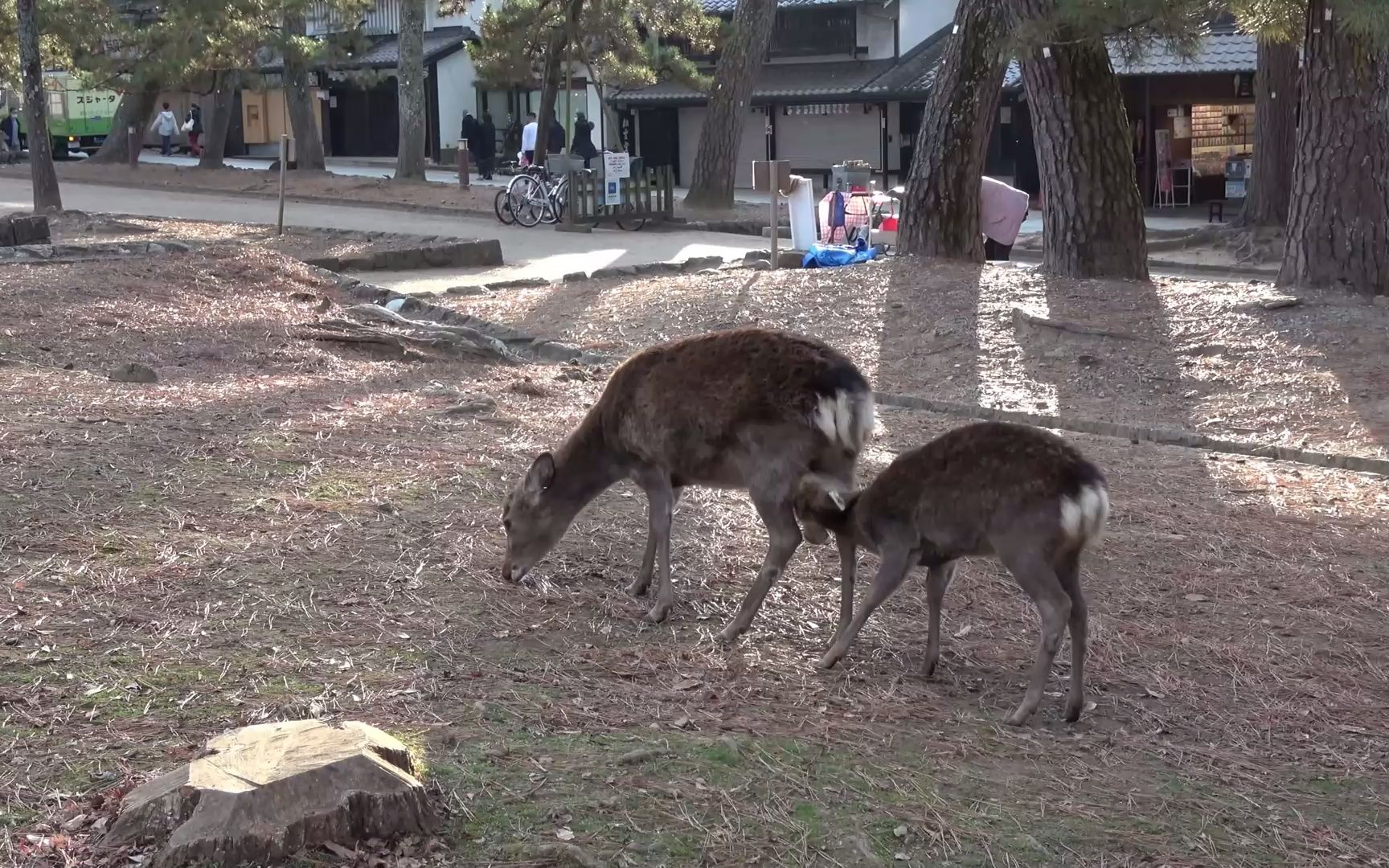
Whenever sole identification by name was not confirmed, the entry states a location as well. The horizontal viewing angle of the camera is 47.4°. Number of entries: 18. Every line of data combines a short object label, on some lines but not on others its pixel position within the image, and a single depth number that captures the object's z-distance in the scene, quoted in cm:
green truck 4819
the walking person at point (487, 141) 4312
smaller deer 534
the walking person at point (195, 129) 4812
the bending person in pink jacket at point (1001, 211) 1816
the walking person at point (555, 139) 3538
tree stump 376
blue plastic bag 1820
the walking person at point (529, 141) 3256
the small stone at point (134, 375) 984
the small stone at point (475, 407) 937
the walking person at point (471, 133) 4281
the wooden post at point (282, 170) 2186
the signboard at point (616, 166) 2681
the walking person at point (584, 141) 3442
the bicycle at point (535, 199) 2709
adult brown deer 596
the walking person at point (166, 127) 4781
